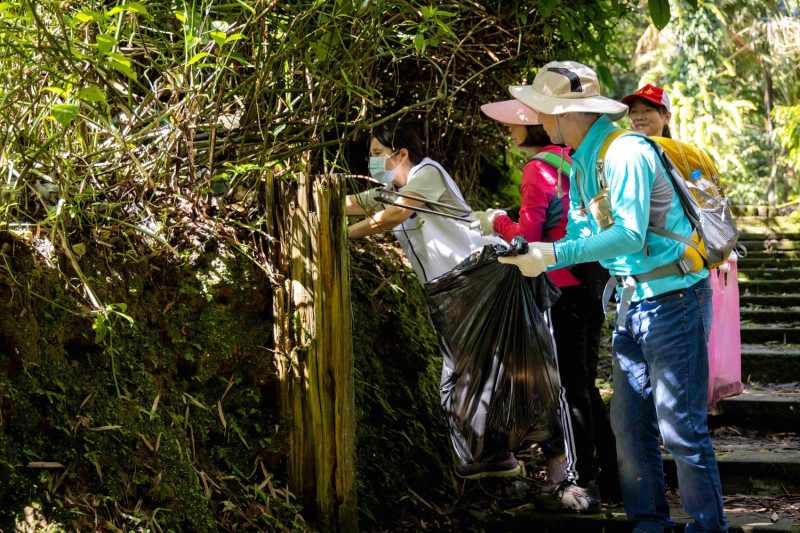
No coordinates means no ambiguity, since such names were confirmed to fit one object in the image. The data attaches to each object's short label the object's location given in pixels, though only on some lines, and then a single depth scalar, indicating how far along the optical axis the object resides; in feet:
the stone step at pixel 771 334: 19.90
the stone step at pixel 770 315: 21.42
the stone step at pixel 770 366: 17.62
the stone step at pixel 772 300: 22.88
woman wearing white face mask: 11.66
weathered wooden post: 10.59
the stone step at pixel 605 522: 10.98
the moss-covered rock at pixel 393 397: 12.13
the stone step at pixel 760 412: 14.80
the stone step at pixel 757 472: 12.75
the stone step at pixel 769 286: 24.50
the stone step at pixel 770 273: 25.54
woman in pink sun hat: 10.91
